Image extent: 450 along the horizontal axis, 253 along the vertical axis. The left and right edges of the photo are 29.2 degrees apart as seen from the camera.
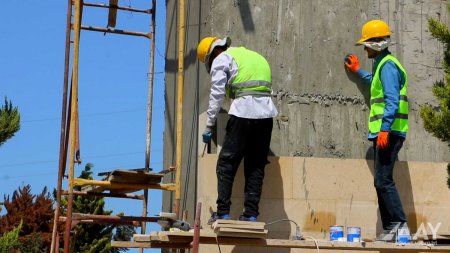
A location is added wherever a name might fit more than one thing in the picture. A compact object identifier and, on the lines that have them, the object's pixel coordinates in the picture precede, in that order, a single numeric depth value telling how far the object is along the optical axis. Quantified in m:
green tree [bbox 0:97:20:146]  11.45
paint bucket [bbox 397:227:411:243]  7.50
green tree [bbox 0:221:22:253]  11.61
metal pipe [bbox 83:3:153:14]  9.72
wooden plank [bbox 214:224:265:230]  6.90
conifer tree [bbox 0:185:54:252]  18.78
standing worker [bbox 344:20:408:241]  7.63
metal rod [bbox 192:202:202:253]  6.70
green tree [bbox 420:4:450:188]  7.66
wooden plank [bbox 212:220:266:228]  6.92
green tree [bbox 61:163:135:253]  19.03
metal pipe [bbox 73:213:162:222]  8.82
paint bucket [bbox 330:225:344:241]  7.35
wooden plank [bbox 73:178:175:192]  8.27
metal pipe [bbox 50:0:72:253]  9.02
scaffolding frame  8.37
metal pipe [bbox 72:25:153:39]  9.30
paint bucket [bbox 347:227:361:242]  7.33
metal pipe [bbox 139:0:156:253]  9.47
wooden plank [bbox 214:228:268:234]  6.91
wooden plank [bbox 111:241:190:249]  7.07
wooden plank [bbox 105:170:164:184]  8.14
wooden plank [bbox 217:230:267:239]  6.94
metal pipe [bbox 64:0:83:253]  8.31
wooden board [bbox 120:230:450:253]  7.02
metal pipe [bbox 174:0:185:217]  8.34
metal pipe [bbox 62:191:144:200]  8.93
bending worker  7.58
